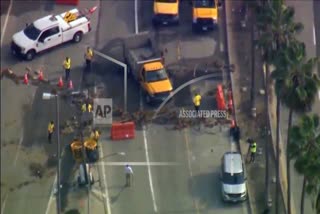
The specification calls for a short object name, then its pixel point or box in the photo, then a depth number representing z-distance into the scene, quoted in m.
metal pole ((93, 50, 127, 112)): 66.69
